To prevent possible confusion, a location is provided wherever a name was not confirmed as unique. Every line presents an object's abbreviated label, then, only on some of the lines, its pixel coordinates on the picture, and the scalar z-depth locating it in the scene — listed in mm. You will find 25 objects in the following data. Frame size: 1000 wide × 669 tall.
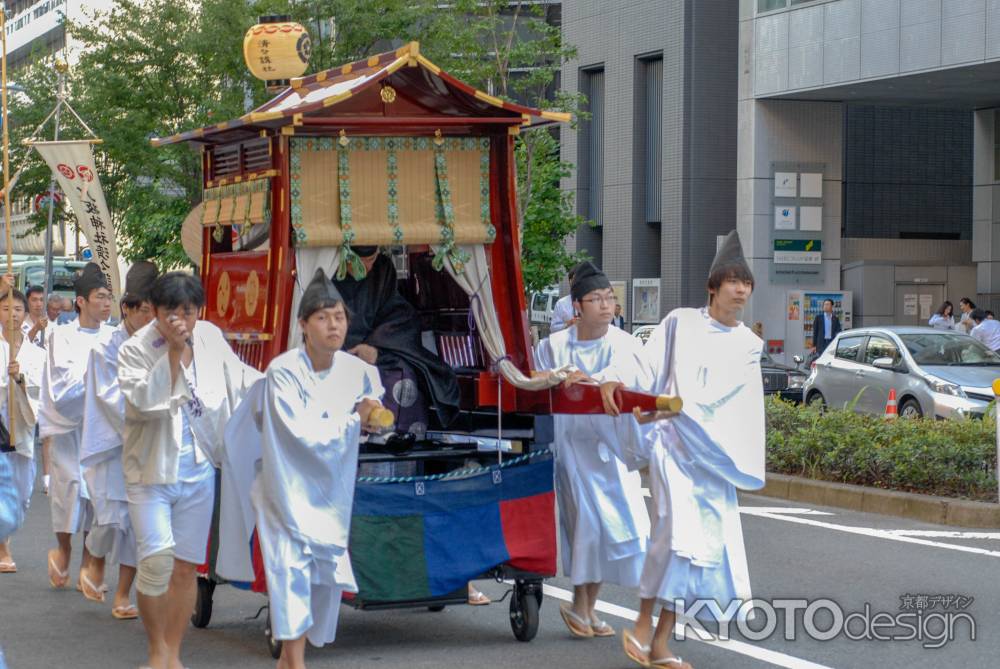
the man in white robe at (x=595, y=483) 8117
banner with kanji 16906
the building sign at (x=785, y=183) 33750
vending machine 33594
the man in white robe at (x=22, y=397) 9602
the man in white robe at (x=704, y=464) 7266
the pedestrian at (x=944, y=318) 29219
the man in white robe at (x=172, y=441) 7051
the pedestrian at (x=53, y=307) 18723
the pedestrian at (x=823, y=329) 29594
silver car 18922
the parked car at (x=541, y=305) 34875
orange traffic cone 17172
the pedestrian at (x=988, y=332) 25750
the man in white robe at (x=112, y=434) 8516
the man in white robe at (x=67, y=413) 9969
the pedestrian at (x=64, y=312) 20395
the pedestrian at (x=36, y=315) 15676
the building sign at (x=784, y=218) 33812
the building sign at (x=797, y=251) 33875
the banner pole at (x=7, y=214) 8055
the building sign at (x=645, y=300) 36938
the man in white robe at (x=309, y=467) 6969
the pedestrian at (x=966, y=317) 27219
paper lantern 12477
